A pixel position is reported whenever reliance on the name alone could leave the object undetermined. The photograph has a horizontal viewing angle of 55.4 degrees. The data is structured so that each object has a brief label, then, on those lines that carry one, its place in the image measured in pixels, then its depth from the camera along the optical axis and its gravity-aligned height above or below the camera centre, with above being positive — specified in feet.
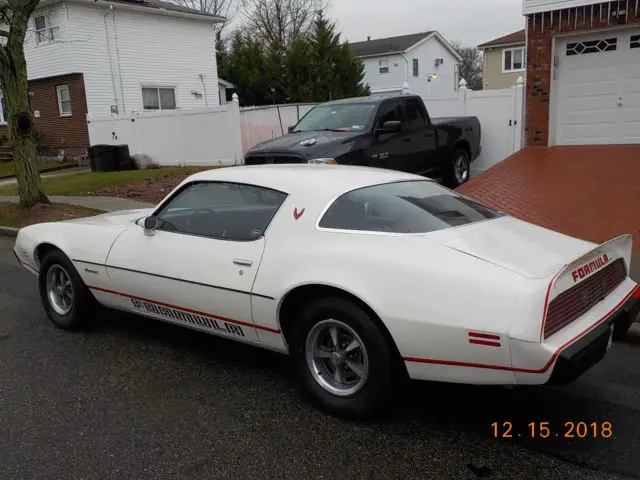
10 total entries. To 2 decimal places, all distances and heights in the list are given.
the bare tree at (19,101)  33.73 +1.38
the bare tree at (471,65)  237.04 +14.33
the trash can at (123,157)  62.18 -3.70
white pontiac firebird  9.75 -3.13
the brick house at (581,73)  35.40 +1.33
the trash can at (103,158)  61.57 -3.63
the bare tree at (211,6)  157.81 +28.01
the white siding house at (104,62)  71.31 +7.09
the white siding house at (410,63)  138.51 +9.73
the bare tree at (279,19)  150.51 +22.65
